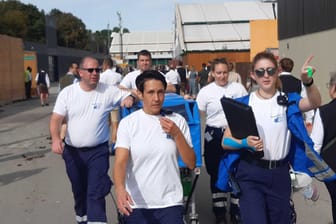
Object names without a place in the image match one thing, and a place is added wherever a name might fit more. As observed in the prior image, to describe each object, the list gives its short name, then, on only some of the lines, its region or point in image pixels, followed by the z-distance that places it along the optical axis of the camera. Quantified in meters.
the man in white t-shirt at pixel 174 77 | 19.86
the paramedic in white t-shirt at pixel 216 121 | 6.29
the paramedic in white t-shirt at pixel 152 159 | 3.73
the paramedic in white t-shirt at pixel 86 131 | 5.47
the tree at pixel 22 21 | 73.88
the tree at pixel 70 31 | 96.43
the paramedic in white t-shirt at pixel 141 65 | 7.09
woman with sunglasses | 4.15
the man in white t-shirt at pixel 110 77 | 11.69
